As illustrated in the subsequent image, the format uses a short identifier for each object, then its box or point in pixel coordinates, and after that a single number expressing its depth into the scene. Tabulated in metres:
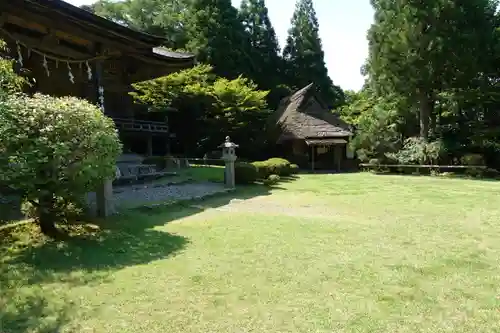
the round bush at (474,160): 19.95
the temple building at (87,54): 9.87
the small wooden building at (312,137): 25.64
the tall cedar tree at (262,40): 36.56
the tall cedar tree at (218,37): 31.17
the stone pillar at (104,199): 7.99
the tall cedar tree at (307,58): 40.72
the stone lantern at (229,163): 13.56
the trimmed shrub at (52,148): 5.53
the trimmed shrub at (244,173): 14.88
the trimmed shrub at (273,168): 17.16
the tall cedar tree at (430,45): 19.77
